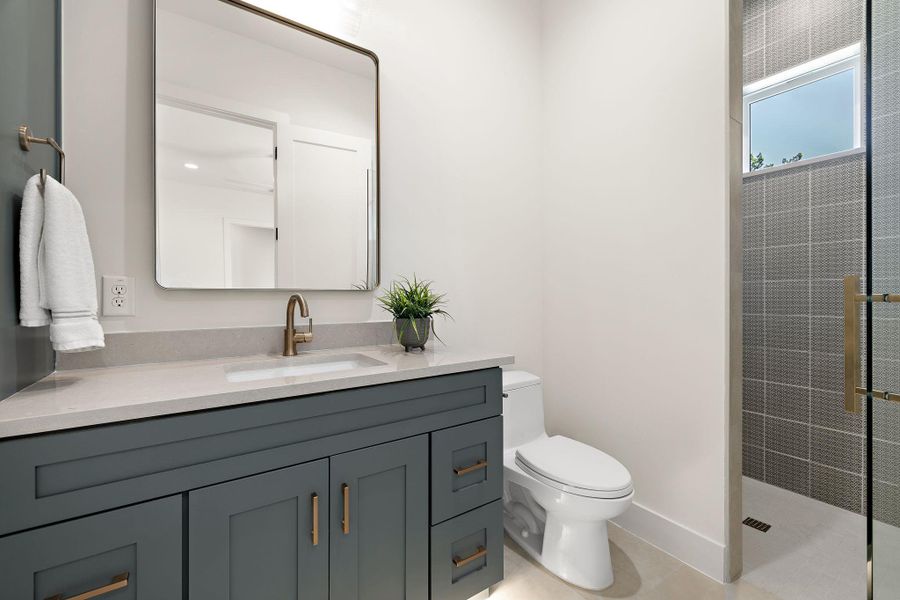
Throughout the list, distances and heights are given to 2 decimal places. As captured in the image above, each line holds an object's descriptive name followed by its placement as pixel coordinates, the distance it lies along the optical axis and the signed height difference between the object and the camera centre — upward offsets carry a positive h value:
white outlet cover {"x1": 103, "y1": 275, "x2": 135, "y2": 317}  1.27 +0.01
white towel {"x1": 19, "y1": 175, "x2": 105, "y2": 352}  0.94 +0.07
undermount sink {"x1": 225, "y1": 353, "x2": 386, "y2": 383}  1.35 -0.24
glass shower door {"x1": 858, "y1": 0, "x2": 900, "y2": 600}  0.95 +0.01
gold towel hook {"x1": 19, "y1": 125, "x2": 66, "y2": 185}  0.96 +0.37
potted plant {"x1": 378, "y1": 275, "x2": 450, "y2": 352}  1.57 -0.06
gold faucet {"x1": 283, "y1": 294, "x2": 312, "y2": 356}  1.47 -0.14
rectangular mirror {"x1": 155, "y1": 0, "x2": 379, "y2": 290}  1.36 +0.53
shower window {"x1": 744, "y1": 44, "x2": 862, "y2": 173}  2.07 +1.01
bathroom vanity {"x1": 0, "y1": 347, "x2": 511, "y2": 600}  0.79 -0.43
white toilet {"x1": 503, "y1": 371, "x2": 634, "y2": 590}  1.45 -0.71
